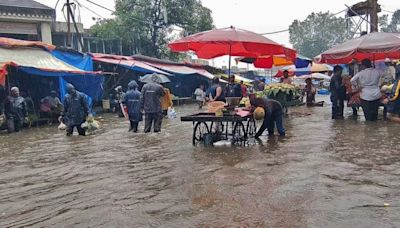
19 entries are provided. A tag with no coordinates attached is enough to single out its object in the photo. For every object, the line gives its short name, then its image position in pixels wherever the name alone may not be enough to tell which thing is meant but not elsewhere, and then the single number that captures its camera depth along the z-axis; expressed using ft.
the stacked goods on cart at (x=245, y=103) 30.73
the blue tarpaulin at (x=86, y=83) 51.09
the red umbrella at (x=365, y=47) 33.88
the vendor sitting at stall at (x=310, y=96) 59.28
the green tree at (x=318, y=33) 220.43
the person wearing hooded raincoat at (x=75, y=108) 34.30
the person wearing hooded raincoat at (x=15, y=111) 41.45
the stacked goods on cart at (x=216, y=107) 26.20
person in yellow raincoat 39.65
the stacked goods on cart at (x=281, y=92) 44.94
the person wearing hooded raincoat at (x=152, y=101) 34.12
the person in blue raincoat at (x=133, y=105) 37.76
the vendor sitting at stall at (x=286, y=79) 50.99
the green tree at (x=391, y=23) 213.85
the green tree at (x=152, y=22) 91.76
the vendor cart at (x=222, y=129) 25.73
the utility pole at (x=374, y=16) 60.80
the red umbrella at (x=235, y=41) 27.76
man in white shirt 35.29
